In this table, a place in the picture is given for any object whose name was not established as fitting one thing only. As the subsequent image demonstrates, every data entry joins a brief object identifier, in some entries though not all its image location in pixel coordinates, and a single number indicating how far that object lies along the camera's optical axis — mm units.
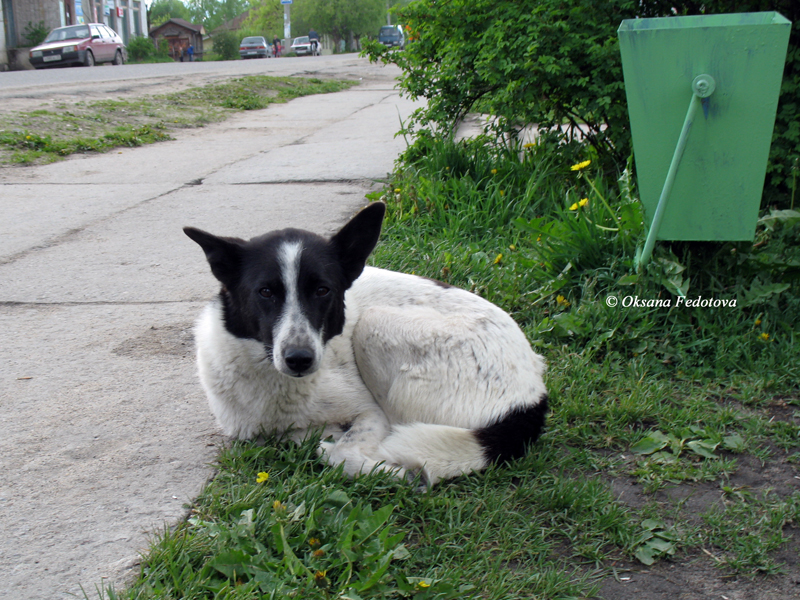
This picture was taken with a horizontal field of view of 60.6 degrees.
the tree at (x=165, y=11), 80812
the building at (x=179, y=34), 68500
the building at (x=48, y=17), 32750
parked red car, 27062
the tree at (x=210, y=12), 93062
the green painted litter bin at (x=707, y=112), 3014
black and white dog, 2465
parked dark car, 51906
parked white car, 51719
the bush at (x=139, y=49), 43750
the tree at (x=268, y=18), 74562
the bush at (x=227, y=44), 52781
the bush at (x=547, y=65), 3896
